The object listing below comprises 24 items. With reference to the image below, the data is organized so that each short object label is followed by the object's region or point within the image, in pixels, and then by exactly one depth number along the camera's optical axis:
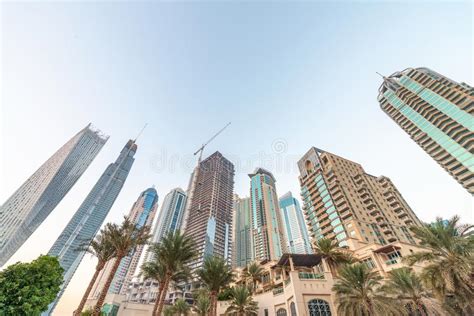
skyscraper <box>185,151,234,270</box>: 109.97
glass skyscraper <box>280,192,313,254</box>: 181.62
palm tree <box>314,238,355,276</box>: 26.97
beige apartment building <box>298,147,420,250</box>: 50.53
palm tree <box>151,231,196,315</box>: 22.14
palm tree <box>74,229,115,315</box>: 22.12
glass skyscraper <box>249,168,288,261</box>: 113.00
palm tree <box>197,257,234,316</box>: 25.31
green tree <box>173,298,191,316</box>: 32.50
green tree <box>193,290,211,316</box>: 28.59
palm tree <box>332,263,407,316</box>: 16.72
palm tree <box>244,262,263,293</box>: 36.28
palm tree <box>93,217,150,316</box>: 21.08
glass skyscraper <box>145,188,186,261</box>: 144.74
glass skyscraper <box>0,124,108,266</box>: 109.88
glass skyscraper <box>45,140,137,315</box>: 163.00
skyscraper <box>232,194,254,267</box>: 133.88
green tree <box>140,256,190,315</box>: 22.95
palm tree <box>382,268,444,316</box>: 18.52
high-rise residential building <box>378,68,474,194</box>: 53.16
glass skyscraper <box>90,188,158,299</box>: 135.62
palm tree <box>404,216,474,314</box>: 15.09
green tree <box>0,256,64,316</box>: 15.26
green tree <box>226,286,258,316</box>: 24.77
